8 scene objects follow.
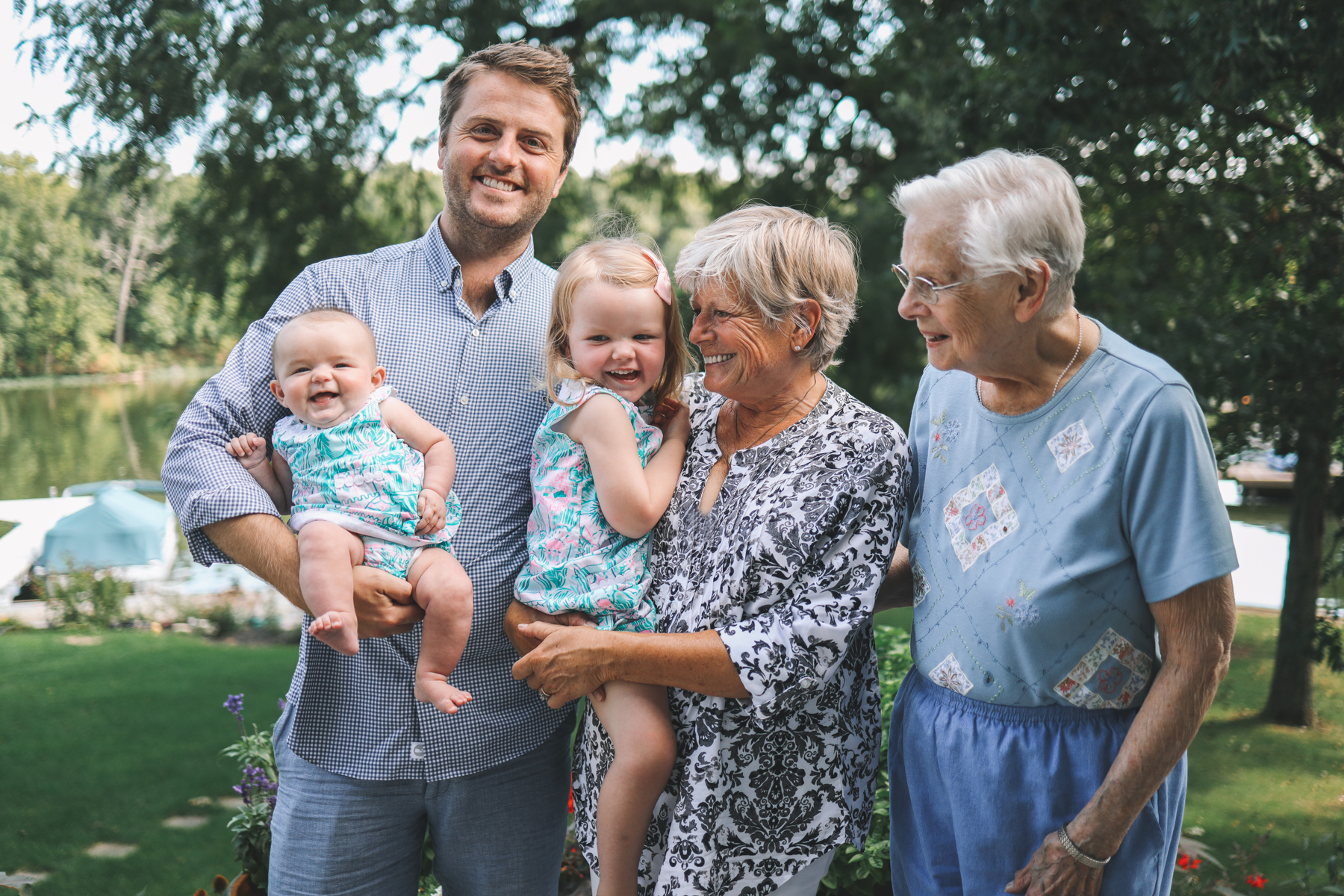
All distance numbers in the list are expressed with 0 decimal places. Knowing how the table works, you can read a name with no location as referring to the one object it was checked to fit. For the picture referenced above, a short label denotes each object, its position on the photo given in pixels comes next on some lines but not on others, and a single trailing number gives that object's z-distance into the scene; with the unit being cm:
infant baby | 174
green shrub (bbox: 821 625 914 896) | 248
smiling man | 181
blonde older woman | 159
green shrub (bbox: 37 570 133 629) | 1130
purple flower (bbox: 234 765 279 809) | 301
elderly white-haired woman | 140
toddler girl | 169
